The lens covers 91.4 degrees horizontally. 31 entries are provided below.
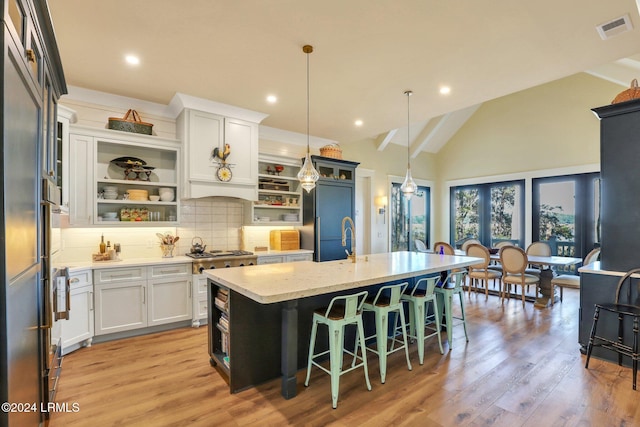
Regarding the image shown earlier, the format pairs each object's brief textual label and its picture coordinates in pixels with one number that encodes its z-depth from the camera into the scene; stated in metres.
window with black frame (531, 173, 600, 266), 6.11
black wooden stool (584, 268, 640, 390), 2.63
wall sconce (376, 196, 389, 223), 7.17
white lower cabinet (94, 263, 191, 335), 3.38
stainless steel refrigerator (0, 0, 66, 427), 1.03
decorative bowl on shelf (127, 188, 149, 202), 3.87
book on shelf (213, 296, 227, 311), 2.61
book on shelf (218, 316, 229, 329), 2.58
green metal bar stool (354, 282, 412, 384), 2.56
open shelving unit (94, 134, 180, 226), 3.76
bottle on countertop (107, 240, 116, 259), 3.73
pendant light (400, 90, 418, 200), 3.88
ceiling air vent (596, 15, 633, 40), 2.43
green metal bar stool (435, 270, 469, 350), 3.22
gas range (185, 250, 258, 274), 3.88
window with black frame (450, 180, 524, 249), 7.25
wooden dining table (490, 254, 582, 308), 4.80
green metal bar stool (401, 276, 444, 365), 2.90
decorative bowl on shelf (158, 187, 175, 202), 4.07
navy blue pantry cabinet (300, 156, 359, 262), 5.21
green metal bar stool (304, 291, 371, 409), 2.24
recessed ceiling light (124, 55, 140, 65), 2.98
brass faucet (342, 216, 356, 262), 3.20
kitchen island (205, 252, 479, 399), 2.23
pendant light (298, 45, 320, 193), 3.09
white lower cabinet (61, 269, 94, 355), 3.07
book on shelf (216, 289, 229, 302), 2.63
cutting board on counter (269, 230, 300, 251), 5.08
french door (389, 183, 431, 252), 7.71
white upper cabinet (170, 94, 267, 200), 4.03
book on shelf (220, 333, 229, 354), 2.65
